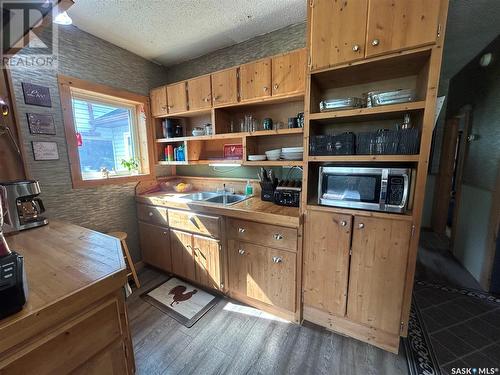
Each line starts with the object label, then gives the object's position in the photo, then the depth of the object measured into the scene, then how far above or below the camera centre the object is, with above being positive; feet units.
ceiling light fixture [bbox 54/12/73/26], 4.86 +3.24
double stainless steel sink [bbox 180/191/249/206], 8.06 -1.57
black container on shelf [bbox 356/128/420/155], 4.27 +0.29
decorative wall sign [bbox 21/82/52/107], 5.68 +1.78
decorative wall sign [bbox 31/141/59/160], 5.91 +0.24
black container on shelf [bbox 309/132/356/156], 4.76 +0.27
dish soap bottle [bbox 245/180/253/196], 7.81 -1.20
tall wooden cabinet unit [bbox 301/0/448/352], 4.01 -0.07
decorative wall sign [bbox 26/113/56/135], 5.81 +1.00
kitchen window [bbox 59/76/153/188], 6.69 +0.91
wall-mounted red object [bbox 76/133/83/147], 6.85 +0.61
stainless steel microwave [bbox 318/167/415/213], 4.42 -0.72
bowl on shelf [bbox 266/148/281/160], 6.38 +0.08
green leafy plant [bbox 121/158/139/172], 8.40 -0.25
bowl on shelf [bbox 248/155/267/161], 6.60 -0.01
